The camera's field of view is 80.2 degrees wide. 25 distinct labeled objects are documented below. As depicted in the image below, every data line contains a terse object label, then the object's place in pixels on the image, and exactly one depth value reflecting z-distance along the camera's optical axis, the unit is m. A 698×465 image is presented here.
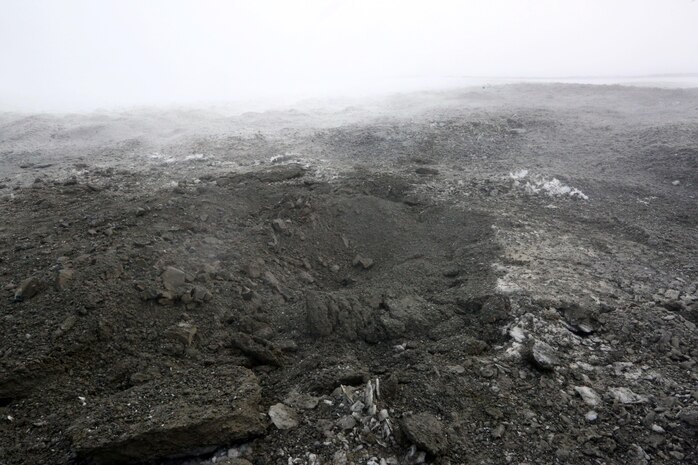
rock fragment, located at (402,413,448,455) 2.42
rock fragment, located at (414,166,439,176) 7.25
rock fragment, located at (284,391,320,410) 2.78
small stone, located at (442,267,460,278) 4.54
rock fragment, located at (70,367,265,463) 2.43
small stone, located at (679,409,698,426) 2.55
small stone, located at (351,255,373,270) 4.99
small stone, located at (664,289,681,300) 3.84
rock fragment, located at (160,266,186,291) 3.98
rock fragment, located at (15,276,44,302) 3.73
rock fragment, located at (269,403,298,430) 2.63
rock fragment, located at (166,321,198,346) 3.51
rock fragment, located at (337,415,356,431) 2.59
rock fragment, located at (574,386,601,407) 2.76
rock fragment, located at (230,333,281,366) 3.42
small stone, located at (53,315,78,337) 3.34
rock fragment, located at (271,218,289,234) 5.30
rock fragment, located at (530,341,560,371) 3.02
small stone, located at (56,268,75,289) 3.79
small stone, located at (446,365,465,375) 3.01
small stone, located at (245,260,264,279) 4.46
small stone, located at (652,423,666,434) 2.54
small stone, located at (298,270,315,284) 4.72
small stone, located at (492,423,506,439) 2.54
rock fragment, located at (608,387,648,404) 2.75
